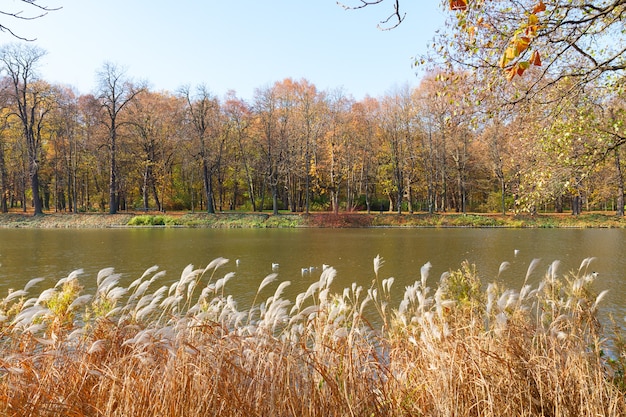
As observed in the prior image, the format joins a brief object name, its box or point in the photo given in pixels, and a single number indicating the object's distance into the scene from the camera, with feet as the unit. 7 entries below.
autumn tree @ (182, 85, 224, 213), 149.89
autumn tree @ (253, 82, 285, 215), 150.71
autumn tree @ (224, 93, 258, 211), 160.35
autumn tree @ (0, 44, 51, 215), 127.65
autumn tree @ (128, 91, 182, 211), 151.84
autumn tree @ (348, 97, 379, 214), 156.15
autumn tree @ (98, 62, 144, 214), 141.59
